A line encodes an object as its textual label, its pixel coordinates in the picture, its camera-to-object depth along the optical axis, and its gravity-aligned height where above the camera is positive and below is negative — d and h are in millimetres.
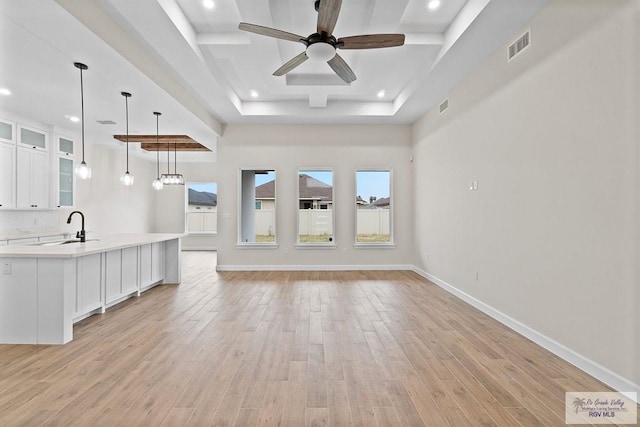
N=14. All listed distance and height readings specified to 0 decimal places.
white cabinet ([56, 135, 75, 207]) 6759 +956
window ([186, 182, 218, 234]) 11023 +220
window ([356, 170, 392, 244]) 7160 +235
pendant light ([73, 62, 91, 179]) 4025 +568
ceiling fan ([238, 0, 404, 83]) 2869 +1660
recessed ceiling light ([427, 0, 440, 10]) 3366 +2192
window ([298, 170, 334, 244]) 7171 +177
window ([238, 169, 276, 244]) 7323 +191
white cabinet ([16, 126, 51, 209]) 5887 +892
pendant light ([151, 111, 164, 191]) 5641 +610
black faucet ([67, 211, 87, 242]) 4277 -275
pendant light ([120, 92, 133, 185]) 4991 +613
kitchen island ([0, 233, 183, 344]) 3068 -723
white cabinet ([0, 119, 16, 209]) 5555 +903
